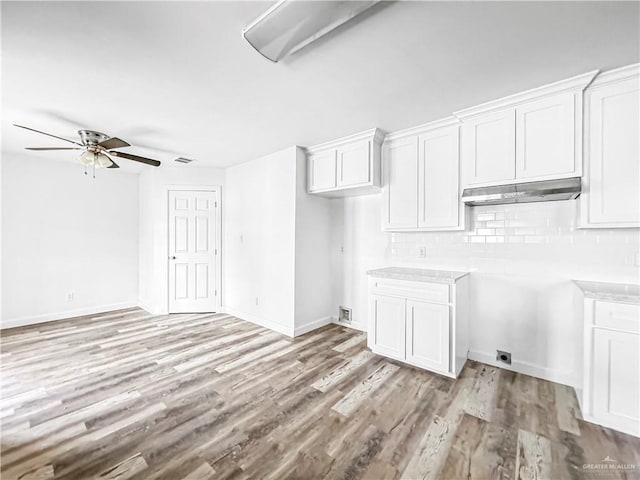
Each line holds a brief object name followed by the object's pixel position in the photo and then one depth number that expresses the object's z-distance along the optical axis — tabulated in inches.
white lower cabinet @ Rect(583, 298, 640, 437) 70.7
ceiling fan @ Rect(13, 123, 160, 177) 120.2
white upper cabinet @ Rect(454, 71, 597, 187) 84.7
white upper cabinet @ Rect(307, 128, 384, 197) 126.0
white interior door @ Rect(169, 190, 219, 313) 185.2
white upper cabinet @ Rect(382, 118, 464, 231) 110.5
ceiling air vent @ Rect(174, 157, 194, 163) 168.0
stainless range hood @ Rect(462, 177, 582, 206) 83.0
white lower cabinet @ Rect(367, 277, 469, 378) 100.4
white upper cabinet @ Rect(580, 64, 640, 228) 78.0
